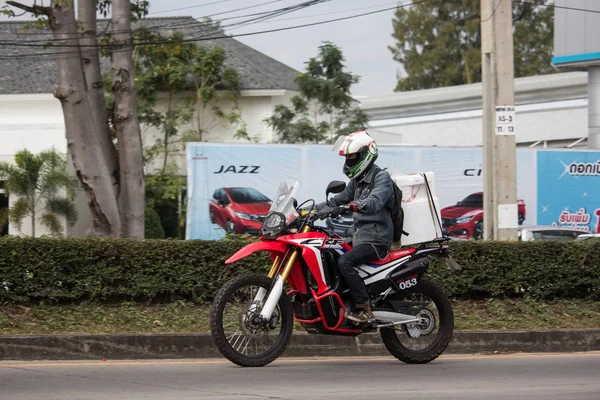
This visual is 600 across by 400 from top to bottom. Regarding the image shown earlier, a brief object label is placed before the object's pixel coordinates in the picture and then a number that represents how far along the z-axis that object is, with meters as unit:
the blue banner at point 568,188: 23.59
